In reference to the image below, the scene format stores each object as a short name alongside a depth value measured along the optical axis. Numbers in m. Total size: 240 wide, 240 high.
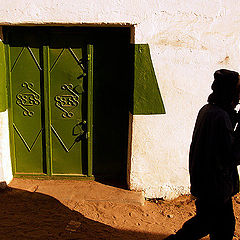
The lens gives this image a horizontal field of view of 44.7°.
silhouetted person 2.26
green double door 3.98
